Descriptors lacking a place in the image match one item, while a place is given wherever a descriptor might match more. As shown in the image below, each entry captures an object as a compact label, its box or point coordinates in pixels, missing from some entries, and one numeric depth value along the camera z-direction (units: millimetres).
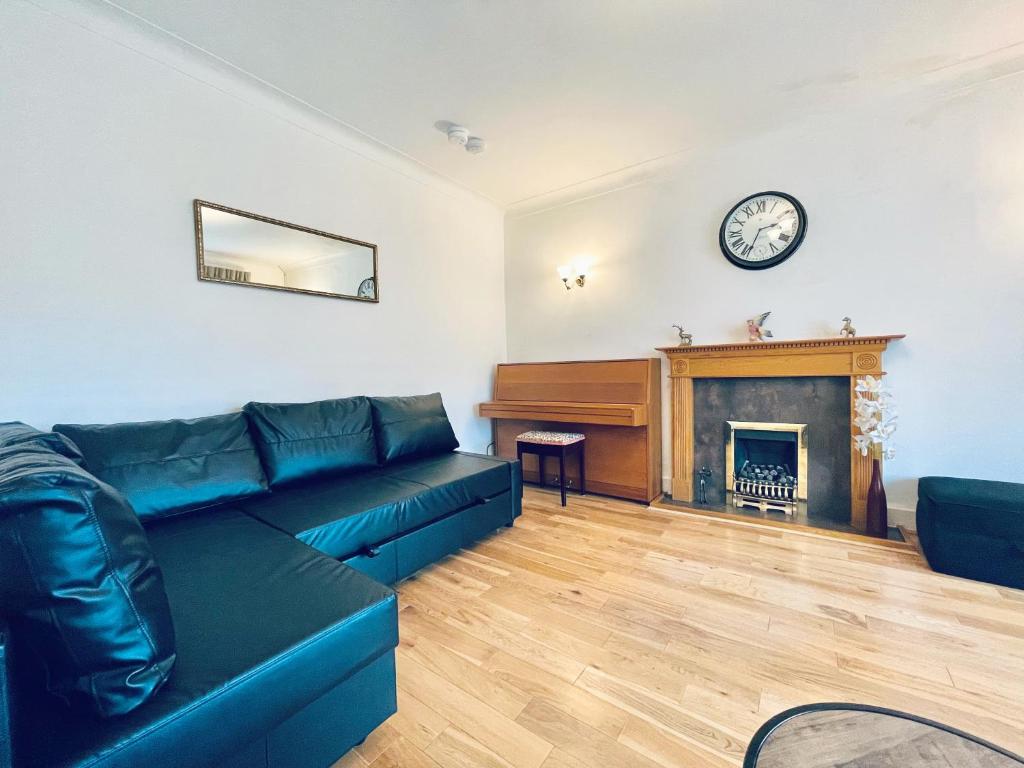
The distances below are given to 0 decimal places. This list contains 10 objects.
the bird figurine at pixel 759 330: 2914
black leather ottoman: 1894
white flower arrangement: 2475
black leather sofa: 759
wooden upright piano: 3191
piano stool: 3082
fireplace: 2613
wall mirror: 2225
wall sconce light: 3779
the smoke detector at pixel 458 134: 2732
